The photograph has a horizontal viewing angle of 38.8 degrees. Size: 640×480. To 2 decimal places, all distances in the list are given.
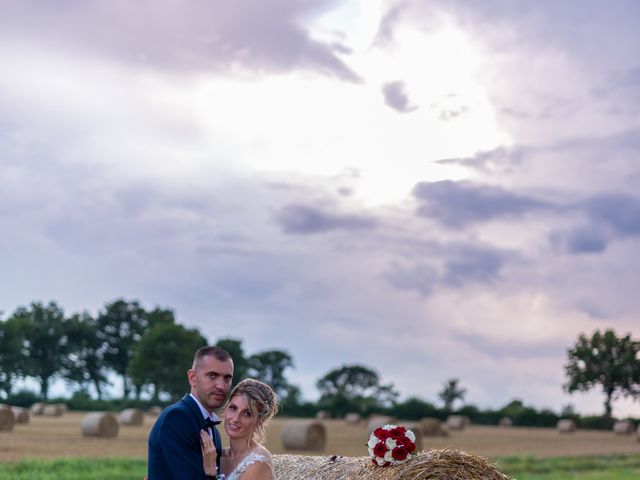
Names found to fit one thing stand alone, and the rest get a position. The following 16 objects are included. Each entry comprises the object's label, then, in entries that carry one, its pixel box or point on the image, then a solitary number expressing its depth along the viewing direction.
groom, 6.45
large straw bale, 8.50
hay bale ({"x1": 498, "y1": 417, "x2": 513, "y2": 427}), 74.75
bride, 6.70
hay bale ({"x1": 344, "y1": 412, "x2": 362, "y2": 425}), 65.56
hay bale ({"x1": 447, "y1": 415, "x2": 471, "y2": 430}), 61.06
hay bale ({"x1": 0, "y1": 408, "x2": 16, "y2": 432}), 38.59
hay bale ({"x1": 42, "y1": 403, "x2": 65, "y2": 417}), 60.00
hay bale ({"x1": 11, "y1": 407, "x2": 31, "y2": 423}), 47.42
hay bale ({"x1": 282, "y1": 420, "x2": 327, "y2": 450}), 33.03
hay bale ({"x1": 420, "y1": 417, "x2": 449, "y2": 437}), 50.12
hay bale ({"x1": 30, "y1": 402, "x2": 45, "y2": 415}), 62.08
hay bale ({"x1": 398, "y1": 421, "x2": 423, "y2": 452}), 34.97
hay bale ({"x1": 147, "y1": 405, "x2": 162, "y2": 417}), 68.59
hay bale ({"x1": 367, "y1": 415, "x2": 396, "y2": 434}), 40.79
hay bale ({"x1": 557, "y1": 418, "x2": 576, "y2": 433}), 65.38
